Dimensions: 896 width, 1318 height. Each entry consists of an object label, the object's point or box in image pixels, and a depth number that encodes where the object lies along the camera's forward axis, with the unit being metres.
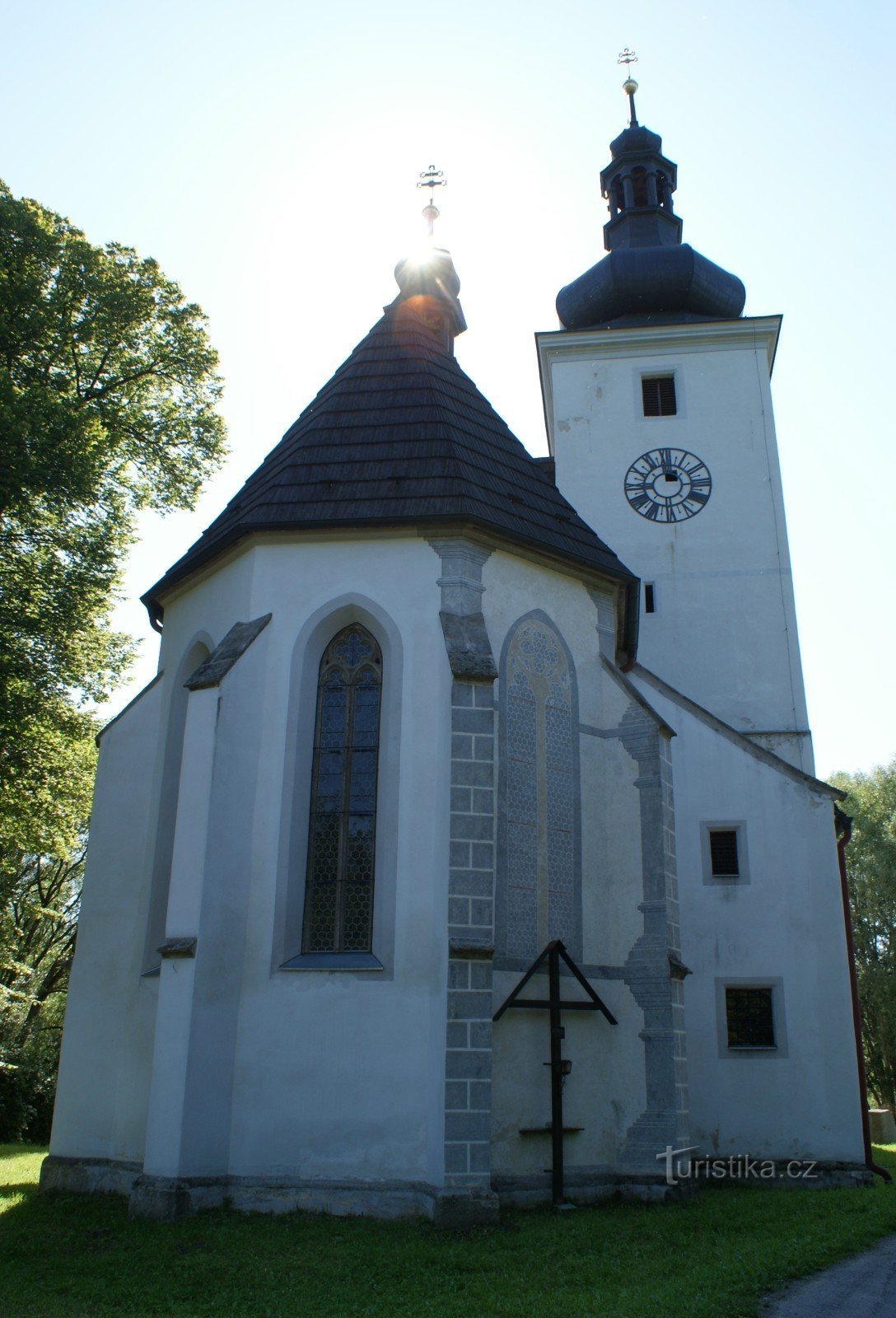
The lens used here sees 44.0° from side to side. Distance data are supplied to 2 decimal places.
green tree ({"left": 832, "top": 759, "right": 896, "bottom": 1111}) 33.06
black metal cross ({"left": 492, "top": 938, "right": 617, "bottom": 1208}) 10.66
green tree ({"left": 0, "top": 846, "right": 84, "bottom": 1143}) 24.59
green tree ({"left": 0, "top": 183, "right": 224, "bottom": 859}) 15.15
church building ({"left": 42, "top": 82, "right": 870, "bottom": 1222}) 10.14
